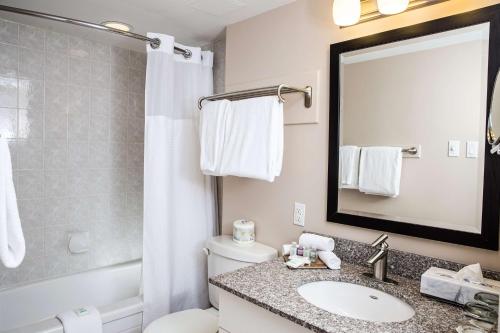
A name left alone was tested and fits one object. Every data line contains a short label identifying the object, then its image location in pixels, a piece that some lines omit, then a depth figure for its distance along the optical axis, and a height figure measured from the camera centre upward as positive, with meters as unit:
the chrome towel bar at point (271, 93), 1.65 +0.35
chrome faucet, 1.33 -0.40
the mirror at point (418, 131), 1.19 +0.12
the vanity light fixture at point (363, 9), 1.32 +0.63
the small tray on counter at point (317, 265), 1.47 -0.49
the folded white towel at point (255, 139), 1.63 +0.09
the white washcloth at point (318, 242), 1.54 -0.40
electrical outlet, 1.74 -0.30
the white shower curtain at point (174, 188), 1.98 -0.21
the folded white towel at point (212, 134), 1.84 +0.13
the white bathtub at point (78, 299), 1.78 -0.94
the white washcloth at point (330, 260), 1.46 -0.46
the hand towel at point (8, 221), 0.97 -0.21
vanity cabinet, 1.11 -0.59
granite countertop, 0.98 -0.50
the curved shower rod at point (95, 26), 1.54 +0.68
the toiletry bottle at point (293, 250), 1.60 -0.45
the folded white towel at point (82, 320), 1.56 -0.82
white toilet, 1.65 -0.65
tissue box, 1.07 -0.43
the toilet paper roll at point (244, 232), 1.92 -0.45
